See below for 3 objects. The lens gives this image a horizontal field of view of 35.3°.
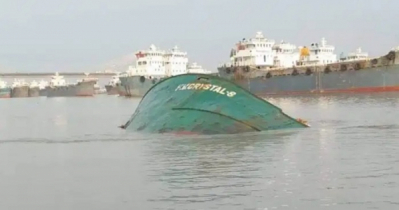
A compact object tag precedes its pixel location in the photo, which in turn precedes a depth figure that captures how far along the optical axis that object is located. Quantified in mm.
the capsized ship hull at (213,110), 22062
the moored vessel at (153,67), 98938
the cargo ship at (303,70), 63719
